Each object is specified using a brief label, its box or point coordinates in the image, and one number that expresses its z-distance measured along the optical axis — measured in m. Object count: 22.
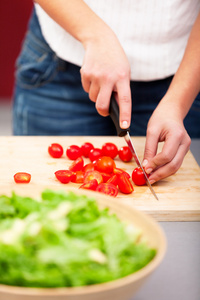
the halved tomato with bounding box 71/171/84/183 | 1.55
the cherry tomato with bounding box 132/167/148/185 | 1.54
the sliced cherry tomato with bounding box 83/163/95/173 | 1.63
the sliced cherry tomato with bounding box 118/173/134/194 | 1.47
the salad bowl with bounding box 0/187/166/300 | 0.73
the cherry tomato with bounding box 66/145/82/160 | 1.75
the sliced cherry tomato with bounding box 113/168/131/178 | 1.61
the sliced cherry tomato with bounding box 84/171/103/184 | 1.51
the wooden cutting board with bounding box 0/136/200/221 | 1.37
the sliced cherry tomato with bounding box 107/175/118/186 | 1.50
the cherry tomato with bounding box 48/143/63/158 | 1.75
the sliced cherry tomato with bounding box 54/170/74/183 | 1.53
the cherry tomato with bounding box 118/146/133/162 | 1.76
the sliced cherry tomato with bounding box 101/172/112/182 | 1.55
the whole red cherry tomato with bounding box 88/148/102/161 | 1.74
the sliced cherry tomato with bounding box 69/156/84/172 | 1.63
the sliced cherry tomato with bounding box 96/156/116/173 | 1.62
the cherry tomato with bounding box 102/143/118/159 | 1.77
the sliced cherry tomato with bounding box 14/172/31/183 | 1.51
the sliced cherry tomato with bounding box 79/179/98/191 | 1.43
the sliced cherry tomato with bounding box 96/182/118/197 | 1.41
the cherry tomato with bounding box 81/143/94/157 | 1.79
